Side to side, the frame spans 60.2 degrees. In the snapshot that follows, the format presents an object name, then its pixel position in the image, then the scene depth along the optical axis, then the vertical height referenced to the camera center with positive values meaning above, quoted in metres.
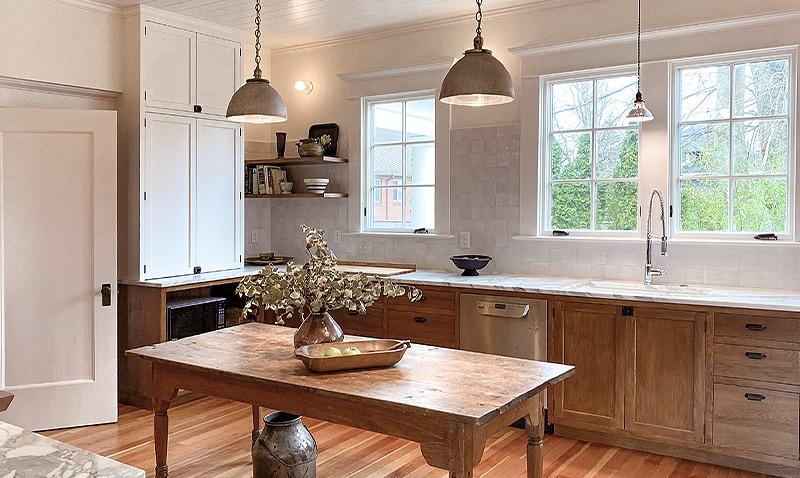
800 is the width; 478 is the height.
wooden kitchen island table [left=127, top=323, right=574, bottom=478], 2.19 -0.56
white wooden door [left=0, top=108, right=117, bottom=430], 4.21 -0.25
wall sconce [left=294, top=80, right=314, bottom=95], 5.96 +1.22
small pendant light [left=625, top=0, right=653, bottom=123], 3.84 +0.64
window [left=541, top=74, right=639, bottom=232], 4.58 +0.49
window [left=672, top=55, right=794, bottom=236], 4.10 +0.50
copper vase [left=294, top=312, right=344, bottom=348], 2.90 -0.44
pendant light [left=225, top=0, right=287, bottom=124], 3.06 +0.55
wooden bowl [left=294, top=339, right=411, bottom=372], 2.57 -0.50
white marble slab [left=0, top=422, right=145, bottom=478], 1.25 -0.45
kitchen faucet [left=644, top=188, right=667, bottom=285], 4.30 -0.21
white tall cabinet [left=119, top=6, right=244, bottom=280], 4.77 +0.57
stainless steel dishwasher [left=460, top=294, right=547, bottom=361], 4.18 -0.61
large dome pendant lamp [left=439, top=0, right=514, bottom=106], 2.46 +0.54
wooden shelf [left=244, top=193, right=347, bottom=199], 5.60 +0.26
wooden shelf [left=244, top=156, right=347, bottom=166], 5.55 +0.55
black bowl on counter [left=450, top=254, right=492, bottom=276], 4.85 -0.25
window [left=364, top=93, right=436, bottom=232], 5.43 +0.54
